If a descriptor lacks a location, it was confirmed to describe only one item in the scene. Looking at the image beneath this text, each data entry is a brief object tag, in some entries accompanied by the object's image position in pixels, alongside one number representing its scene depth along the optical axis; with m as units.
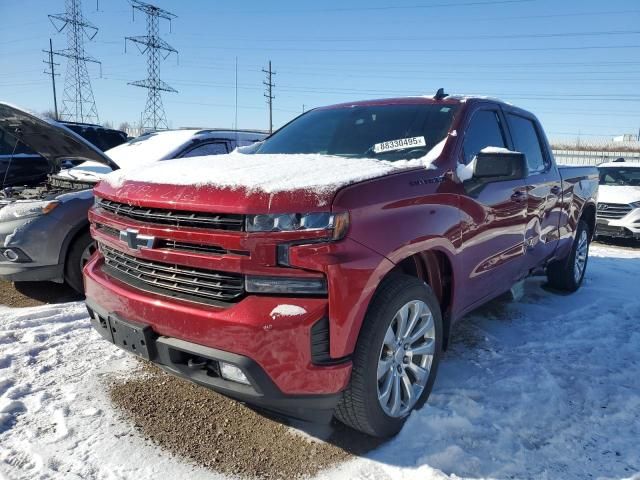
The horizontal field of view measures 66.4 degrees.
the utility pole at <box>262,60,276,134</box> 47.25
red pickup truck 2.09
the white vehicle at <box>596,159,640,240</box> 8.98
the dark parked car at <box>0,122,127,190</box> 6.55
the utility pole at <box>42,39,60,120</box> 42.71
